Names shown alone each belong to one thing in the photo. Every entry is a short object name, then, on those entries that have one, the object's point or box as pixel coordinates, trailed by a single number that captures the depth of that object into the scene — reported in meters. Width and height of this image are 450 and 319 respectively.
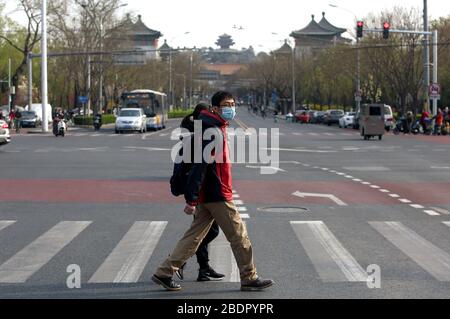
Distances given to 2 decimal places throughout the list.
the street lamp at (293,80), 115.11
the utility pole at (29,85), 69.45
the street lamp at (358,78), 72.21
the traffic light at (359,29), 43.78
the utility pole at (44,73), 57.88
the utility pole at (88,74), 76.31
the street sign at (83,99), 76.62
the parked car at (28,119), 71.69
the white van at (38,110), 76.19
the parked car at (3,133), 33.31
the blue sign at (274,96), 143.88
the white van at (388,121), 64.56
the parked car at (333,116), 82.38
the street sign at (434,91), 54.50
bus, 66.44
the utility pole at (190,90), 153.75
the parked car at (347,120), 73.06
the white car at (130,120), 59.91
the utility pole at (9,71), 96.13
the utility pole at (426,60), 54.25
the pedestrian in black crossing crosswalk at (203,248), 9.29
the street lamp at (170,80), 114.52
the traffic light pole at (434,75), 55.13
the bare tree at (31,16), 74.88
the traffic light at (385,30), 43.91
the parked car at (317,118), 92.49
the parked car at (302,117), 97.62
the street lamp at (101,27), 75.60
